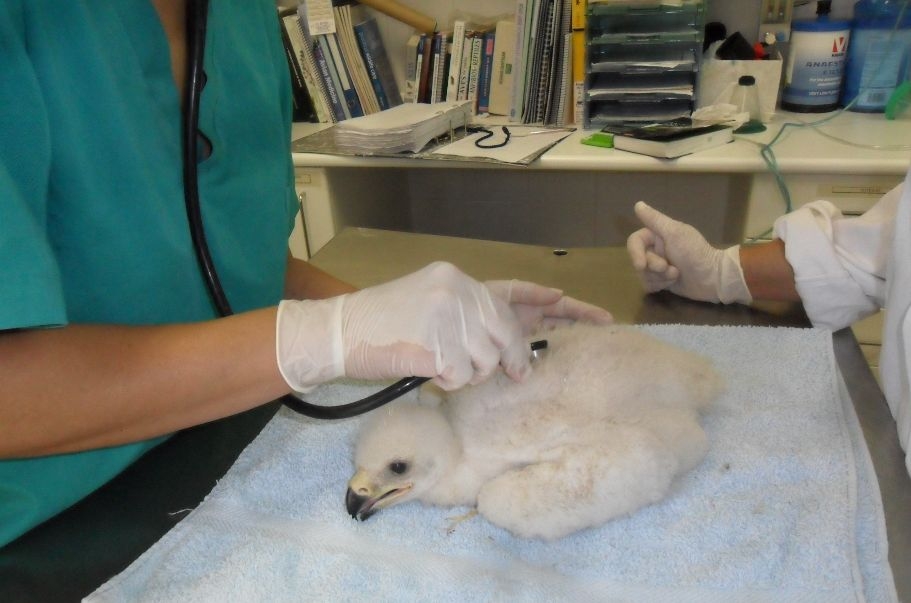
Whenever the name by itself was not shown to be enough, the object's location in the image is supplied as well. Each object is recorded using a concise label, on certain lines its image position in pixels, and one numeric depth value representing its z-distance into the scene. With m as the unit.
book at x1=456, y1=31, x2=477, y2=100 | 2.26
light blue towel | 0.69
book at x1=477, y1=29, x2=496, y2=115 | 2.25
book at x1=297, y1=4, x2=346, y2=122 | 2.23
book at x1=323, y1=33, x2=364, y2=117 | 2.25
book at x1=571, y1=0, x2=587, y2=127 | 2.05
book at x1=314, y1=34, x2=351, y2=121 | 2.24
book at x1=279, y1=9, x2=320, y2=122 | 2.25
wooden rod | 2.30
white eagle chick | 0.74
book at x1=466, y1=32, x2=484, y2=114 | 2.25
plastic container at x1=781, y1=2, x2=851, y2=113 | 1.98
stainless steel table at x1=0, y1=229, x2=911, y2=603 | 0.71
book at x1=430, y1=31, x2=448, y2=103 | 2.31
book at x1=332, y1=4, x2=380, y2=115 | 2.24
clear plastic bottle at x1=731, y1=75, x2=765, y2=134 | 1.99
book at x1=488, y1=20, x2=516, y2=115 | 2.21
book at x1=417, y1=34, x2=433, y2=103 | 2.32
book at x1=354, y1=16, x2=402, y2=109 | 2.30
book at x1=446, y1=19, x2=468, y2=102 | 2.26
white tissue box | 2.00
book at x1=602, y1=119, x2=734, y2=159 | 1.76
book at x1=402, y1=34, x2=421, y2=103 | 2.36
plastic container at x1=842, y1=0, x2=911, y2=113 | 1.94
